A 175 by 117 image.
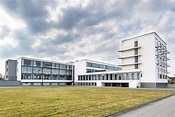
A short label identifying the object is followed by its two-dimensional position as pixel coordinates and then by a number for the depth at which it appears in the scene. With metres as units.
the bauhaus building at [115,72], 37.69
